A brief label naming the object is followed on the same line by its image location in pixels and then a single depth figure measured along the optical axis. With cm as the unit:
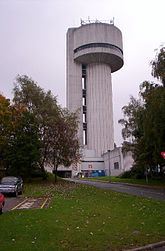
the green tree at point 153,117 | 2207
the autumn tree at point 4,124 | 3059
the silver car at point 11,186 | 1941
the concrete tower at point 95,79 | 7785
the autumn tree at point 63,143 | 3516
